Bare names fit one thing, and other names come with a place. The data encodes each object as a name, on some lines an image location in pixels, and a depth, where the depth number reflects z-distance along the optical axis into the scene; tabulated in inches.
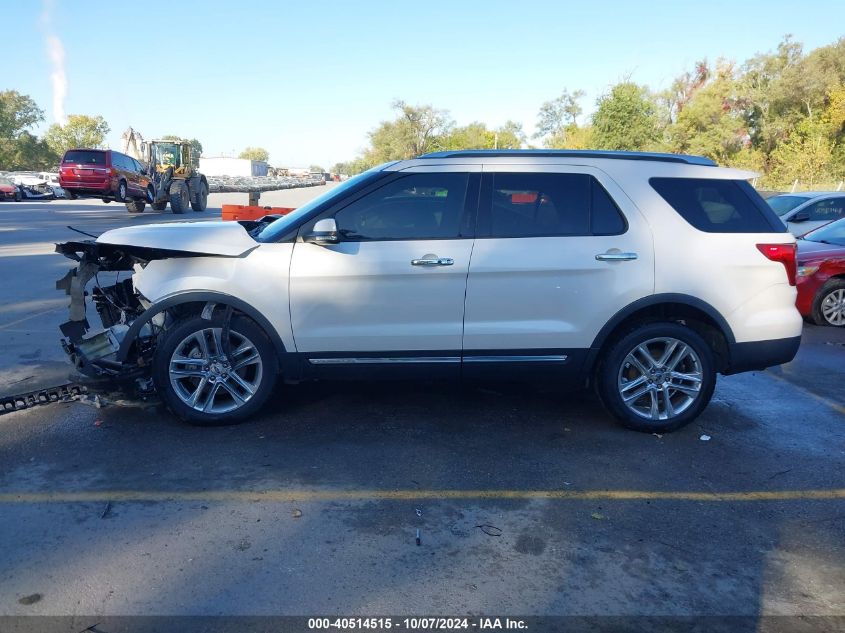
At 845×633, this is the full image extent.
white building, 4840.1
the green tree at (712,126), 2079.2
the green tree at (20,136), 3307.1
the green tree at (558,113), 3577.8
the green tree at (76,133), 4315.9
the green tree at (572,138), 2504.9
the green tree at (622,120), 1955.0
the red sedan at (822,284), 345.1
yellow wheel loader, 1111.6
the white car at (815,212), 532.1
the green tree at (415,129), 3619.6
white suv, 185.8
